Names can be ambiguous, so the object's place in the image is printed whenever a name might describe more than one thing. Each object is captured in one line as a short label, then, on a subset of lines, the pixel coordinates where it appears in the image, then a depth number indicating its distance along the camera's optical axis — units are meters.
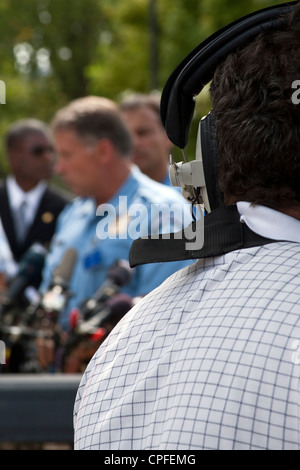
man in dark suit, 11.38
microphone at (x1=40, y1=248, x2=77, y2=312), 7.37
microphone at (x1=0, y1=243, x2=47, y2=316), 8.23
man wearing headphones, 2.10
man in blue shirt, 6.56
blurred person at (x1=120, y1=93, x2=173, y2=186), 9.30
